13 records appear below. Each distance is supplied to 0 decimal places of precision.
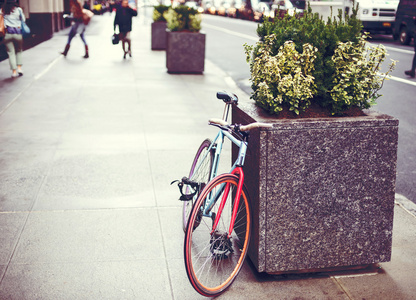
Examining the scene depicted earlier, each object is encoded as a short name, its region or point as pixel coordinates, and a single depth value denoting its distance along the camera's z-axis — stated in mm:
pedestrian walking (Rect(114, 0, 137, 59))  16719
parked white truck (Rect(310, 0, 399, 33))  23703
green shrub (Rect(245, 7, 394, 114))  3920
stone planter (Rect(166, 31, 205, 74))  14023
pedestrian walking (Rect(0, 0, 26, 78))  12109
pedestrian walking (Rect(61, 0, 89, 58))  16564
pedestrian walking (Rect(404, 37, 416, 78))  14234
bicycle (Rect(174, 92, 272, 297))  3629
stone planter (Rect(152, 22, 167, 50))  19859
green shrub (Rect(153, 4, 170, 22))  20234
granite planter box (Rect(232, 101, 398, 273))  3818
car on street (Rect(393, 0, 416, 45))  21188
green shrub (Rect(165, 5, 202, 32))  14125
